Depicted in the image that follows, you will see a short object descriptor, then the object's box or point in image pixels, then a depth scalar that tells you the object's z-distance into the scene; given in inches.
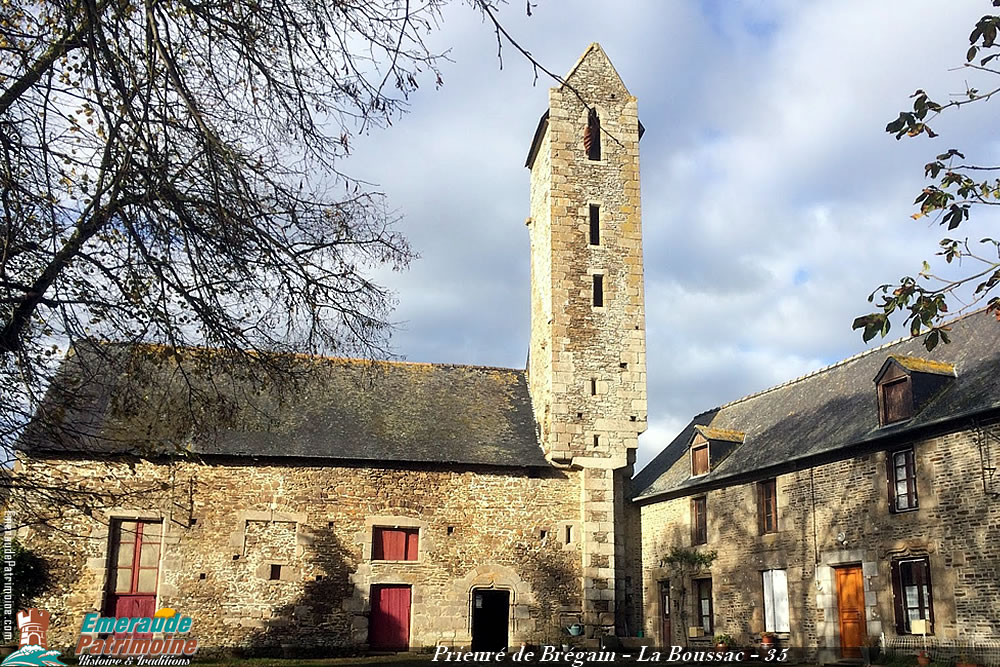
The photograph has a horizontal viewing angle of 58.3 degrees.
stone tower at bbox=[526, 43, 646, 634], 752.3
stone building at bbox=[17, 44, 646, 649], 685.3
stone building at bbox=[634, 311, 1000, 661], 584.7
